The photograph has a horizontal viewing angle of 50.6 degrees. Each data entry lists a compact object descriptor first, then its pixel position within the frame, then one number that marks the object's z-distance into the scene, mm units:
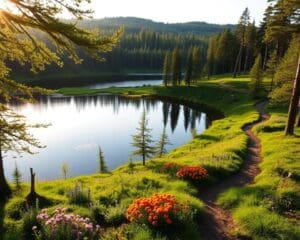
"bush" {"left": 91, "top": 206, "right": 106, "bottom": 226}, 11326
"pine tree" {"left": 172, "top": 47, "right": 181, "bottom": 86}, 98375
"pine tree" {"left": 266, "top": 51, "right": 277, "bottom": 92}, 58781
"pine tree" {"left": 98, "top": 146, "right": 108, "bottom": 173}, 31688
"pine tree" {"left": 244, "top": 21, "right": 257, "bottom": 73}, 84625
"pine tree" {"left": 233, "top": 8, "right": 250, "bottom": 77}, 84375
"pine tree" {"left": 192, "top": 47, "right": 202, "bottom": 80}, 95250
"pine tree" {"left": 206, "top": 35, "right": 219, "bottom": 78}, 107700
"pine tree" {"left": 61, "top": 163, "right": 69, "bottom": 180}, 31630
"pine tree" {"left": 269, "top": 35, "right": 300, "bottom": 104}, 32750
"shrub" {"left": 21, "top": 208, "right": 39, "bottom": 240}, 10336
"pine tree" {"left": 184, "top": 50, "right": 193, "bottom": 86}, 94312
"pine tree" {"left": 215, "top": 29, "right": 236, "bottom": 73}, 100812
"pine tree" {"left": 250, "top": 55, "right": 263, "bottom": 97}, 62219
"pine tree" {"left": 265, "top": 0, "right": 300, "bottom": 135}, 23577
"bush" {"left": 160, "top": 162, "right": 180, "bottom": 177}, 17644
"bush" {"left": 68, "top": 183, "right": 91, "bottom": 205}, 12668
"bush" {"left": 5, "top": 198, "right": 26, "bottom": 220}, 11609
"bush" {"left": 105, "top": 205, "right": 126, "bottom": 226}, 11164
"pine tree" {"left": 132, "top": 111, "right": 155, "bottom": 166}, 33969
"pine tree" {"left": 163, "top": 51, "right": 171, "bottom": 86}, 100875
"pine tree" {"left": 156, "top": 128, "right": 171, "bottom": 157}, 39656
